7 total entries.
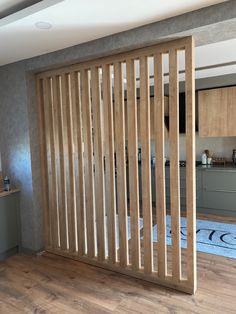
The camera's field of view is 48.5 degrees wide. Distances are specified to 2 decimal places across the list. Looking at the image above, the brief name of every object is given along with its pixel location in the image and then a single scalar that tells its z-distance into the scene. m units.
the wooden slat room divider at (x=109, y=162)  2.41
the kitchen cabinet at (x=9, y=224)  3.18
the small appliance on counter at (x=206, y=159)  5.06
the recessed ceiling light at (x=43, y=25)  2.09
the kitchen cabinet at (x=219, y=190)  4.51
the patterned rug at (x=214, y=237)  3.34
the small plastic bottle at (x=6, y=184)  3.28
